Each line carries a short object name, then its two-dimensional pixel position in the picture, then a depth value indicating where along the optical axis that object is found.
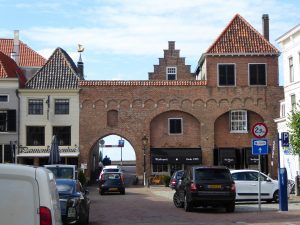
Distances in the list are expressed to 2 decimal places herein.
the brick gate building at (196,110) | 53.09
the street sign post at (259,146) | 22.20
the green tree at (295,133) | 30.86
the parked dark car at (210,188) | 22.70
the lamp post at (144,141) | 52.41
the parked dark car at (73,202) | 16.41
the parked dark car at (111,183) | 39.94
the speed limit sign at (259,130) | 22.27
